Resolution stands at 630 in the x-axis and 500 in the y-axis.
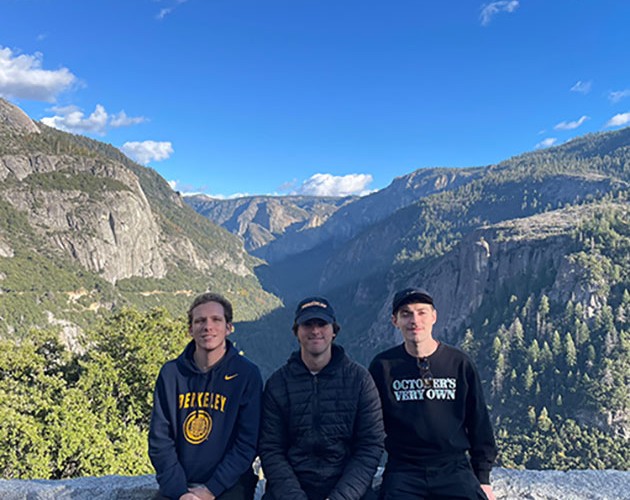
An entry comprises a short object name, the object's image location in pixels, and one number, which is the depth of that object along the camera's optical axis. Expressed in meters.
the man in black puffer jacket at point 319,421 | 5.14
